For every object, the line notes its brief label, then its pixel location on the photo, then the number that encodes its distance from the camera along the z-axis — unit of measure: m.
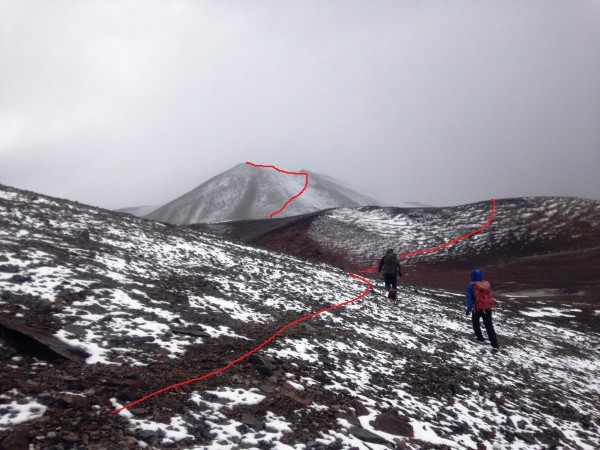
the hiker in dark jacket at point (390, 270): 18.83
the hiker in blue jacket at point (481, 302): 13.89
